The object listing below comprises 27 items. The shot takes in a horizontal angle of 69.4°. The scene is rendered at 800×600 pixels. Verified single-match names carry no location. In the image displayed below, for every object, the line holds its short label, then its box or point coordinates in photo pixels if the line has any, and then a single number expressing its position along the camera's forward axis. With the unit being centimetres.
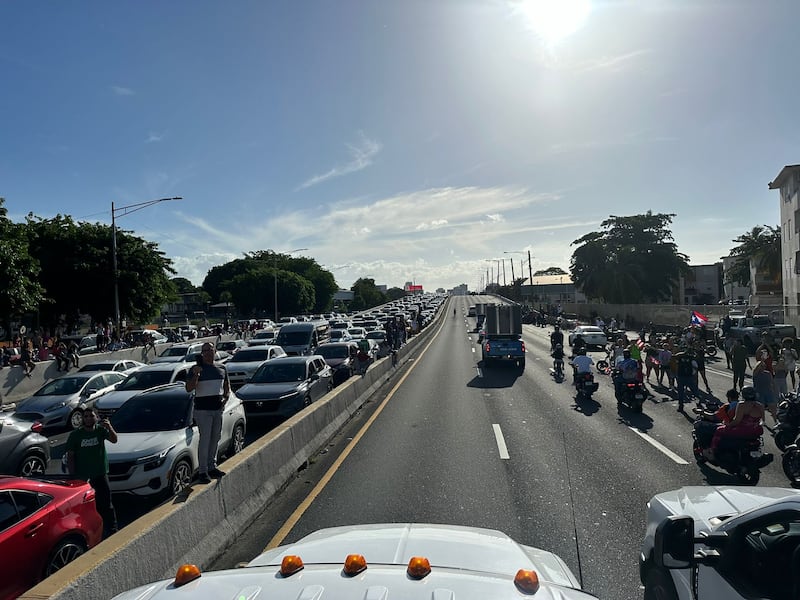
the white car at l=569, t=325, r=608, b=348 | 3629
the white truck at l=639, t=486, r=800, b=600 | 312
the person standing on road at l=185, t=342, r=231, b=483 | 748
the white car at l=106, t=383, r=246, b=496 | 795
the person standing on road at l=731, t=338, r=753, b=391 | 1641
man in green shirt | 715
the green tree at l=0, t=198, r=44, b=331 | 2702
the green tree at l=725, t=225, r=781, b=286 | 5841
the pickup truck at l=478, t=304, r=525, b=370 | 2573
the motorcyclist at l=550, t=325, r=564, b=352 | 2289
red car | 507
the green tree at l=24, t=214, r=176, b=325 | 3881
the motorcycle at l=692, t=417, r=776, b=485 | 855
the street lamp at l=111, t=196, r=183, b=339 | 3260
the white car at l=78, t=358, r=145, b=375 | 2039
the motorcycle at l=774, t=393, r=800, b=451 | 1016
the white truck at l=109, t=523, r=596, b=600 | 245
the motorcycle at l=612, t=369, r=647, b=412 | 1452
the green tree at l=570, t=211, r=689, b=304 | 6912
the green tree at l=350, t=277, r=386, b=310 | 15088
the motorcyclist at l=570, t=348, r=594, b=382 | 1720
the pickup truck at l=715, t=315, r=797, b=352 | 2794
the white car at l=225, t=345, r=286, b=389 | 2089
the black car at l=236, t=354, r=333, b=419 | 1353
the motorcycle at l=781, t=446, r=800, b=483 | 870
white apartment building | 4456
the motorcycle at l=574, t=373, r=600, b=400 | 1698
